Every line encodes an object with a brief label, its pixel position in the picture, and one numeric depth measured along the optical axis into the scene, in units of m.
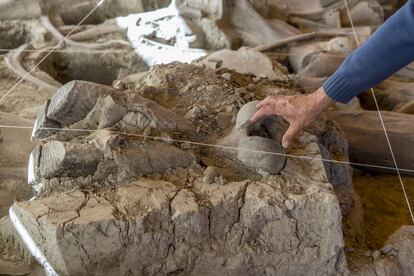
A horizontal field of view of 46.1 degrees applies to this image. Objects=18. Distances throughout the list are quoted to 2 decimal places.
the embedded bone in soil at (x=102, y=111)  2.32
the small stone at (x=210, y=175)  2.19
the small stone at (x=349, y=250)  2.34
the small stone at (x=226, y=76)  2.80
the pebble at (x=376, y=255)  2.28
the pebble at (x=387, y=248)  2.30
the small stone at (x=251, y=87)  2.85
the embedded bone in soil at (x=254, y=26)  4.50
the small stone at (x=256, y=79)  2.98
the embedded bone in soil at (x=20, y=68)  3.80
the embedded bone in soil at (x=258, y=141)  2.24
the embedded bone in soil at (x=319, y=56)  3.97
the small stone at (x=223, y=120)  2.50
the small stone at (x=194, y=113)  2.50
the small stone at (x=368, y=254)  2.32
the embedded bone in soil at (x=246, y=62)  3.52
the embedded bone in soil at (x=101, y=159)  2.14
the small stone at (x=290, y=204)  2.12
